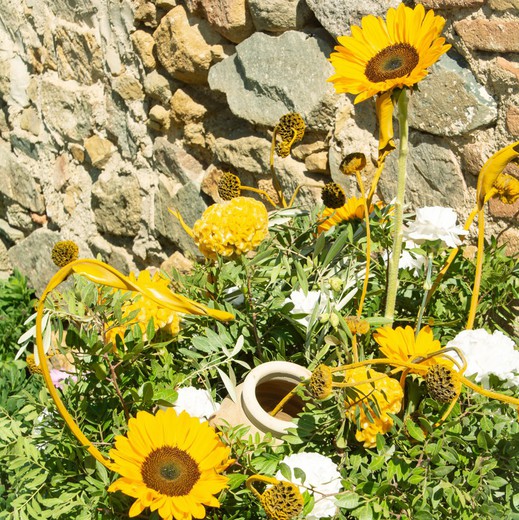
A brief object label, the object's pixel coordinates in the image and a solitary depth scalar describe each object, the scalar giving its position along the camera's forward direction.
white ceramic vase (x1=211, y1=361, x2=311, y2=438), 1.13
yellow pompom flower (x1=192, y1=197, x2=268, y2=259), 1.15
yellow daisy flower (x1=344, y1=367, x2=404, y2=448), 1.05
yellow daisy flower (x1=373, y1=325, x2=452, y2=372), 1.09
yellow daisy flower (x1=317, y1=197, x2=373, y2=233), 1.38
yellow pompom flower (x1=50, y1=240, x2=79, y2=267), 1.31
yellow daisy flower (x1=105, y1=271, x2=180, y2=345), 1.20
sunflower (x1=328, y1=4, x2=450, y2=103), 1.04
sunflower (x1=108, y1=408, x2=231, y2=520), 0.96
